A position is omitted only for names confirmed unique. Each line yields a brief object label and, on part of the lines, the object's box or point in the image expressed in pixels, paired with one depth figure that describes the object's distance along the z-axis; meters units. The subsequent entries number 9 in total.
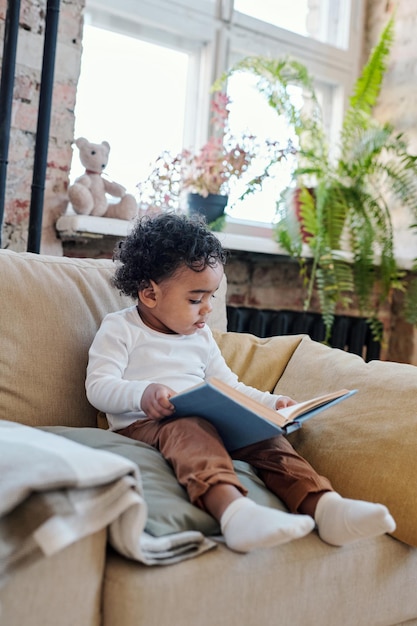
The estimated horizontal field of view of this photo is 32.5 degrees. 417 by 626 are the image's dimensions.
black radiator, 2.83
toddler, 1.13
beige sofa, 0.97
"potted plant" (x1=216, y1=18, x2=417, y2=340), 2.84
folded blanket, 0.90
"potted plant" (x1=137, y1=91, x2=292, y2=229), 2.64
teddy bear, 2.35
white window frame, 2.75
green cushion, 1.11
